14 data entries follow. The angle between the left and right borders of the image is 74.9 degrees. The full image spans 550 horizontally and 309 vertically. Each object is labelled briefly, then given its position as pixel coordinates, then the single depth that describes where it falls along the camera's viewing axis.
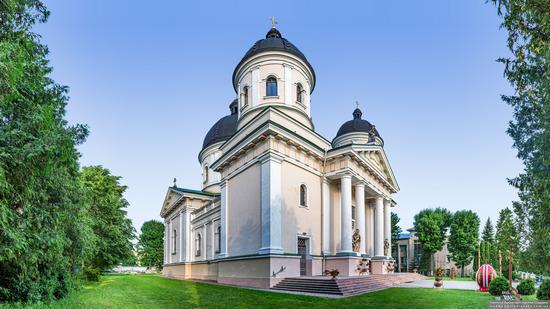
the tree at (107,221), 29.91
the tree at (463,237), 51.53
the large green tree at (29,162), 8.24
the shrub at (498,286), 16.03
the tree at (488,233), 58.22
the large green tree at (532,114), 7.11
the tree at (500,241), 41.56
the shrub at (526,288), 18.23
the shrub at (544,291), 13.97
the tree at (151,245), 71.06
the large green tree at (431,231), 50.88
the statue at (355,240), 22.92
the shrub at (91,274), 25.13
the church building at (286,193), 19.00
